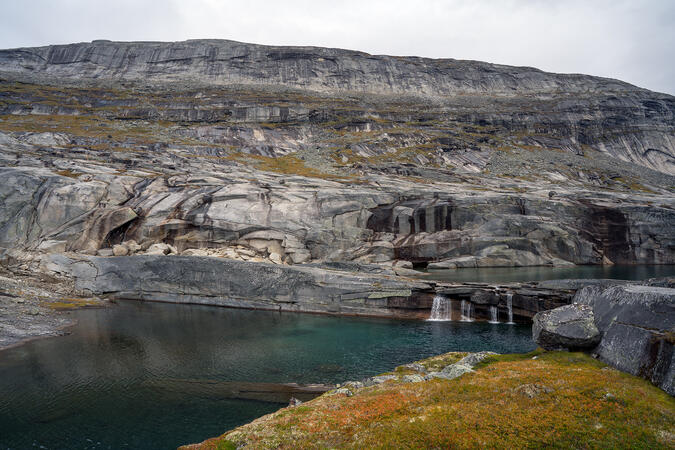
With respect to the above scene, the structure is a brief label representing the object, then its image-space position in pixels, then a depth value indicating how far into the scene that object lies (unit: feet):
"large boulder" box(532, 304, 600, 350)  63.77
